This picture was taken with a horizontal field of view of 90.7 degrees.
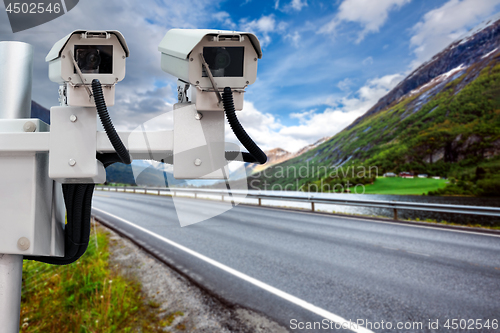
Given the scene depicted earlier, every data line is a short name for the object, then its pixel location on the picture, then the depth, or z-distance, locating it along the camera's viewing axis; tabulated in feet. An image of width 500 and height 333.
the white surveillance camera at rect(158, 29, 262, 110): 2.39
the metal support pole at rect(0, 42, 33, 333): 2.50
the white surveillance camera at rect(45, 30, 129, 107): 2.33
